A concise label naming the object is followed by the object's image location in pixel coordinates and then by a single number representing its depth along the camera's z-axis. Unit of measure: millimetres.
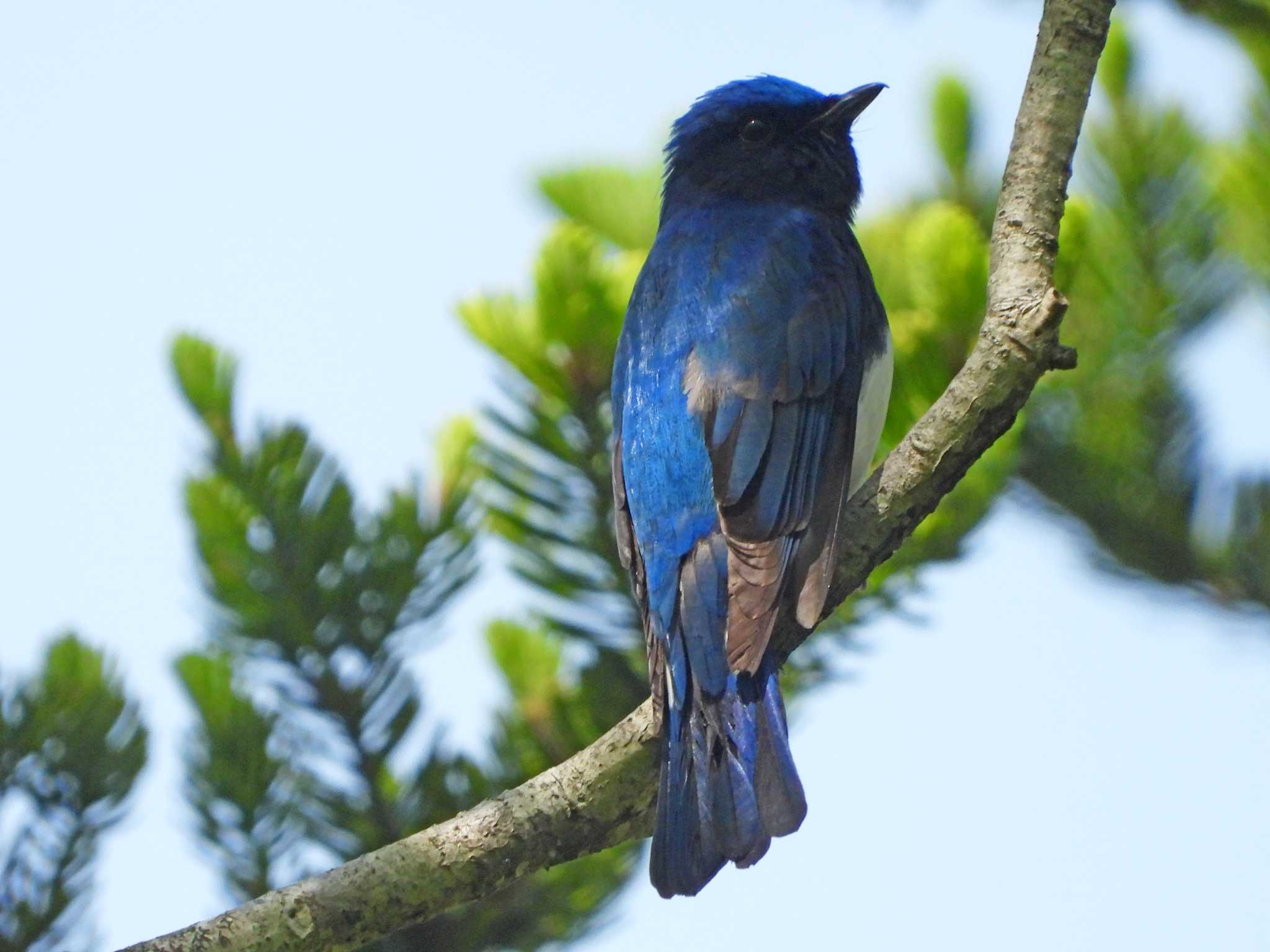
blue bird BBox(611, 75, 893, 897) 7387
